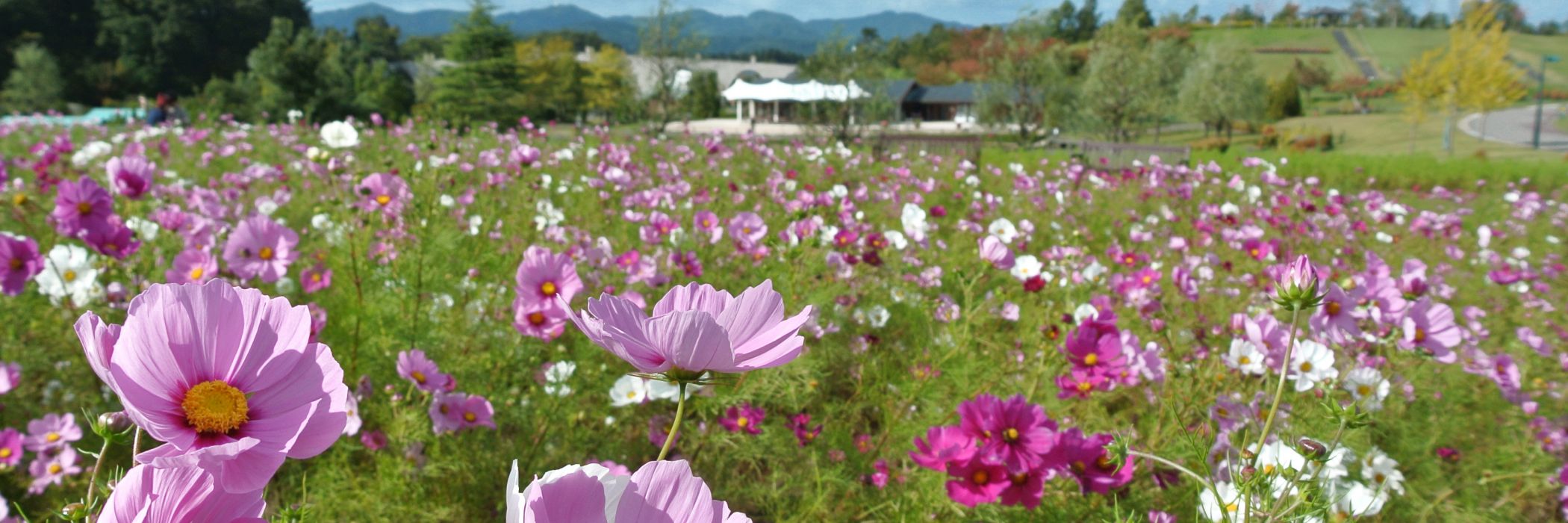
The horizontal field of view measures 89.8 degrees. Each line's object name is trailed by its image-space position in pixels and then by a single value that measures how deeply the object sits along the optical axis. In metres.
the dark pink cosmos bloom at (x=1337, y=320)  1.16
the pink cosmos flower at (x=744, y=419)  1.39
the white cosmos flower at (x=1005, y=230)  2.62
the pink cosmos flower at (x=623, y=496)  0.31
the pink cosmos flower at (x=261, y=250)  1.45
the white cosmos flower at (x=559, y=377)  1.43
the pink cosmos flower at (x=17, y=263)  1.20
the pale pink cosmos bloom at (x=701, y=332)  0.42
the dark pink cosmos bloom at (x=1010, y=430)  0.90
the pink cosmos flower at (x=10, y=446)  1.27
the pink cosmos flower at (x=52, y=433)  1.38
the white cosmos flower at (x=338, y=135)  1.99
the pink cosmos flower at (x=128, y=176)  1.48
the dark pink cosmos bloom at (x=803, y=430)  1.41
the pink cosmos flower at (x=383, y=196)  1.75
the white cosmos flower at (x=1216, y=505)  0.80
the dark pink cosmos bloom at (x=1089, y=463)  0.88
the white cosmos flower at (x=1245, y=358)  1.28
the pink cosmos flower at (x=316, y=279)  1.68
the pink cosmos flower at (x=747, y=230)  2.12
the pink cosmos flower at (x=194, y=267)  1.45
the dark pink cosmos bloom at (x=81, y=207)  1.24
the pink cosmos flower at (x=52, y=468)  1.33
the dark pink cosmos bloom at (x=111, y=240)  1.24
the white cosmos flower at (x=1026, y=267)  1.99
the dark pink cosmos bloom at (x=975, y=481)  0.90
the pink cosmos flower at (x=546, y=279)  1.21
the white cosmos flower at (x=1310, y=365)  1.21
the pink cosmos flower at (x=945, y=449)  0.91
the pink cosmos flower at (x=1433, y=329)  1.25
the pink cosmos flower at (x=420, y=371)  1.21
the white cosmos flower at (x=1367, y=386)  1.28
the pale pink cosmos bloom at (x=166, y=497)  0.31
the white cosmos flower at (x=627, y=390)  1.46
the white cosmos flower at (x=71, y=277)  1.48
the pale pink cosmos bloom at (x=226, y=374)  0.34
